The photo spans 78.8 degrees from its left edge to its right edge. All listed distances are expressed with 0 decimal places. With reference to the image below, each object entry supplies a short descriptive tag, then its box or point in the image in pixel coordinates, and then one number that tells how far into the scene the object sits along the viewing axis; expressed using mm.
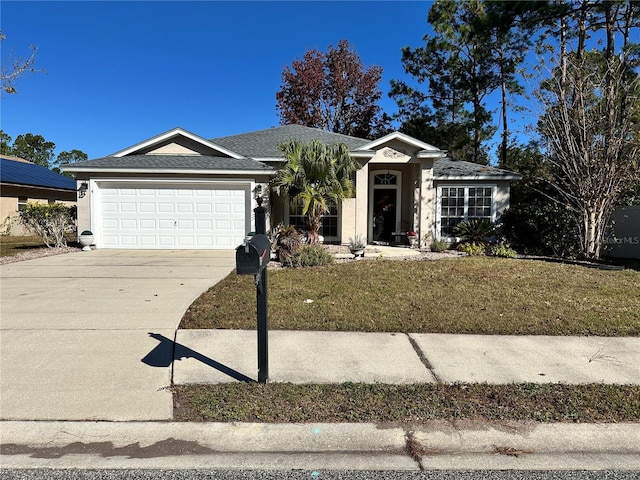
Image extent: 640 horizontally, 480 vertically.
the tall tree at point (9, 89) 13211
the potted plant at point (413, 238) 14148
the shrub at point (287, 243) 10062
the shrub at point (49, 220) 13180
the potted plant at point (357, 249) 11219
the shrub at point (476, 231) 13766
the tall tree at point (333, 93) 30469
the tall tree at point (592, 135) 10570
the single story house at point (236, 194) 13148
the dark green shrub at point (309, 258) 9633
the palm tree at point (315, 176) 11383
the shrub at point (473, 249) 12102
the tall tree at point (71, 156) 64962
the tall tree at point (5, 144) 52969
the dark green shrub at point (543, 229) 11422
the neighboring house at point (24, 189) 21281
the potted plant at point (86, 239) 12805
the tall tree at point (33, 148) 57253
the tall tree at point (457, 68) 22453
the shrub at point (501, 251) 11281
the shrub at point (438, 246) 13195
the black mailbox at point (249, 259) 3176
